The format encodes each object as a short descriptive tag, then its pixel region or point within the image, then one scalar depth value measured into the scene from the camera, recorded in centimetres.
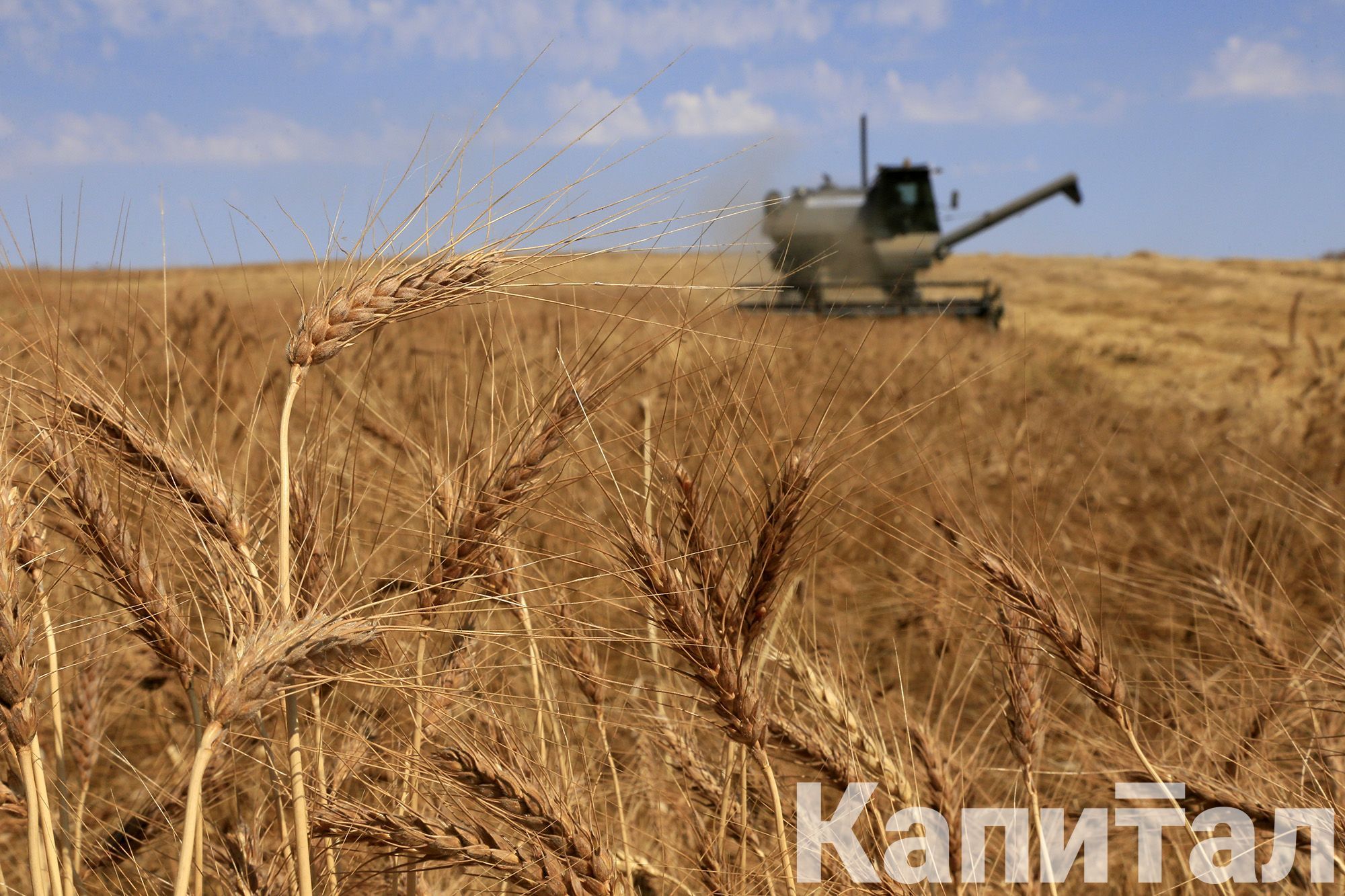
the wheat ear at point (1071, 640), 120
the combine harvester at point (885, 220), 1122
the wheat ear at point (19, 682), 110
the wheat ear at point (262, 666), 105
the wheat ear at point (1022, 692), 122
